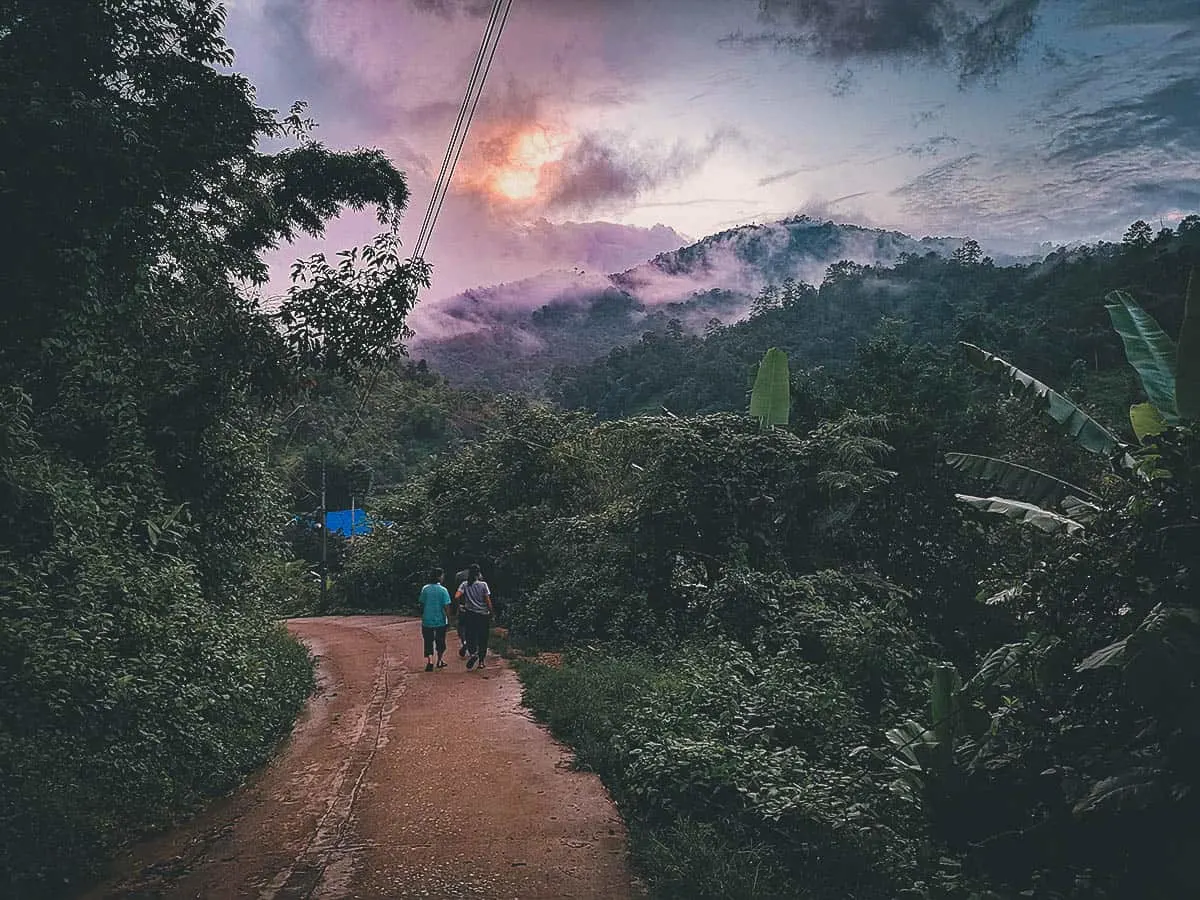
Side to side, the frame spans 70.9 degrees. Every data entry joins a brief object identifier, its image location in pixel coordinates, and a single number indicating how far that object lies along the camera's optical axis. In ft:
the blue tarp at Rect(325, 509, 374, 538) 131.25
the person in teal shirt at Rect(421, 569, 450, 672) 40.50
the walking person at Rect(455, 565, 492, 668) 40.65
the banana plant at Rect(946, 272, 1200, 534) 14.66
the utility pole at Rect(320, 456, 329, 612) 109.13
